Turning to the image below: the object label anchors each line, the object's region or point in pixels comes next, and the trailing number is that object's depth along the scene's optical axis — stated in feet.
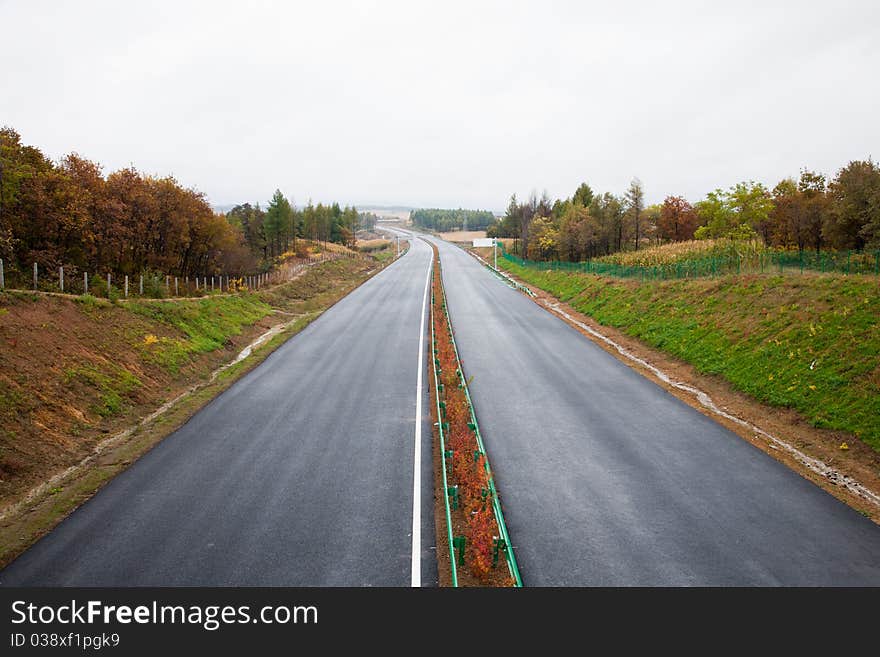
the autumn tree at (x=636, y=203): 184.24
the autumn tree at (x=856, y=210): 97.09
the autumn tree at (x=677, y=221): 224.74
